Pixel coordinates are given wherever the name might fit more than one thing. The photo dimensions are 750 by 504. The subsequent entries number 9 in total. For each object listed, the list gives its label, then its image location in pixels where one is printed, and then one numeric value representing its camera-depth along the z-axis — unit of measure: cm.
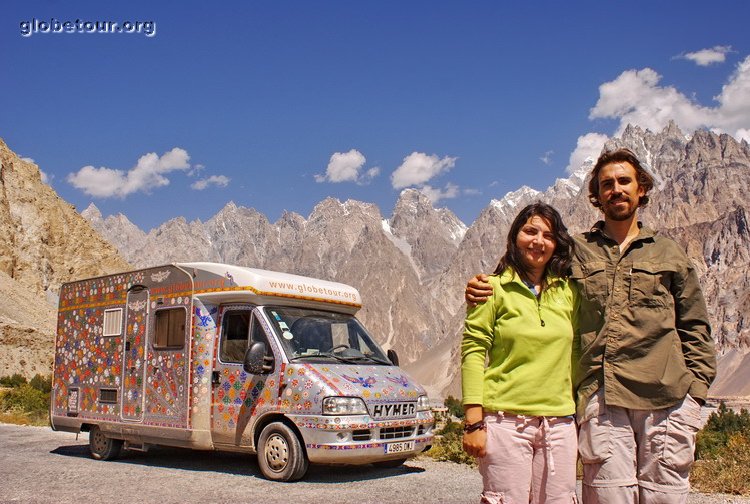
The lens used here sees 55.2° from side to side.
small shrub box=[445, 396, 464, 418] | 3191
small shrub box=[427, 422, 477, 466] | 1077
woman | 379
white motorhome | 859
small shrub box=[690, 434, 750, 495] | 811
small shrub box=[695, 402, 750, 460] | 1147
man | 367
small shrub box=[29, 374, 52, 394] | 2784
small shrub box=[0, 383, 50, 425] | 1889
